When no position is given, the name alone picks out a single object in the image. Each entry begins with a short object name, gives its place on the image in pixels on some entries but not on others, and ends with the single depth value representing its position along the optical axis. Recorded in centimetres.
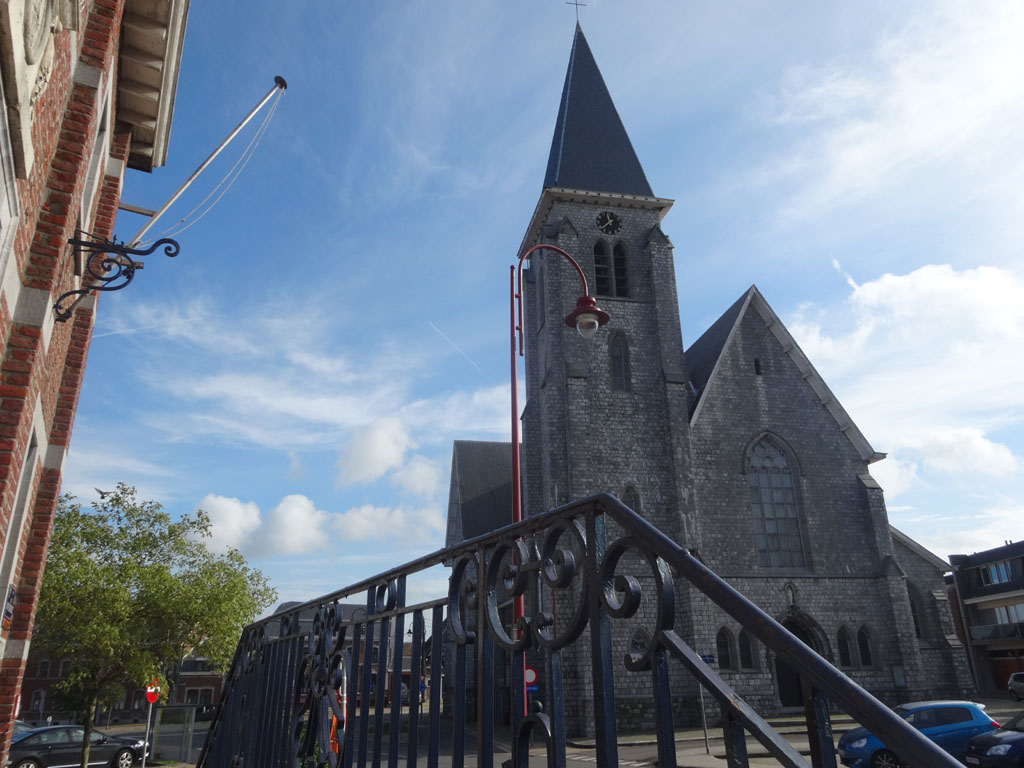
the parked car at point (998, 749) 1081
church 2370
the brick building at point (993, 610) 3881
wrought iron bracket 532
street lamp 1167
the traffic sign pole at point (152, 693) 2039
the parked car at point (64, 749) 1794
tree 1925
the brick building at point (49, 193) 388
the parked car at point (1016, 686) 2842
